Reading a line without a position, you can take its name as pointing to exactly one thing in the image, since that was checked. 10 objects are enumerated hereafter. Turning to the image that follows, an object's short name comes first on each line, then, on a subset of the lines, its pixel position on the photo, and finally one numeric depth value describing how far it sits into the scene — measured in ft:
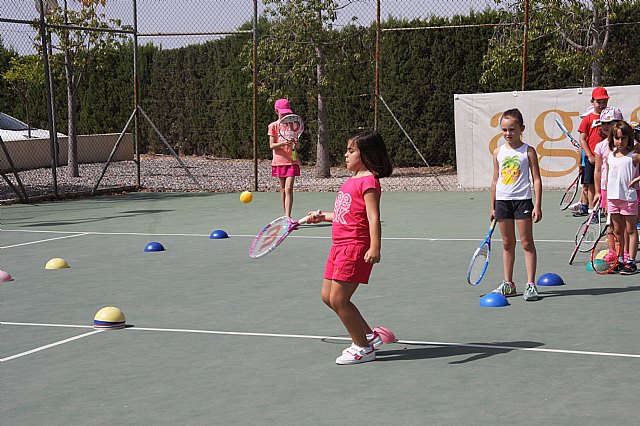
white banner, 54.03
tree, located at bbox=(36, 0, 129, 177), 67.10
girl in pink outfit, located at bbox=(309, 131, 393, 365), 17.93
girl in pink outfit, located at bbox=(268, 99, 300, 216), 40.57
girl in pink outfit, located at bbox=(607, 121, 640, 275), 27.94
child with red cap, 36.32
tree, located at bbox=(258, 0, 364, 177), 65.21
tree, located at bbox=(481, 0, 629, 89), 58.65
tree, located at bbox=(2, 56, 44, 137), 78.59
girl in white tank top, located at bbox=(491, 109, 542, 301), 24.53
